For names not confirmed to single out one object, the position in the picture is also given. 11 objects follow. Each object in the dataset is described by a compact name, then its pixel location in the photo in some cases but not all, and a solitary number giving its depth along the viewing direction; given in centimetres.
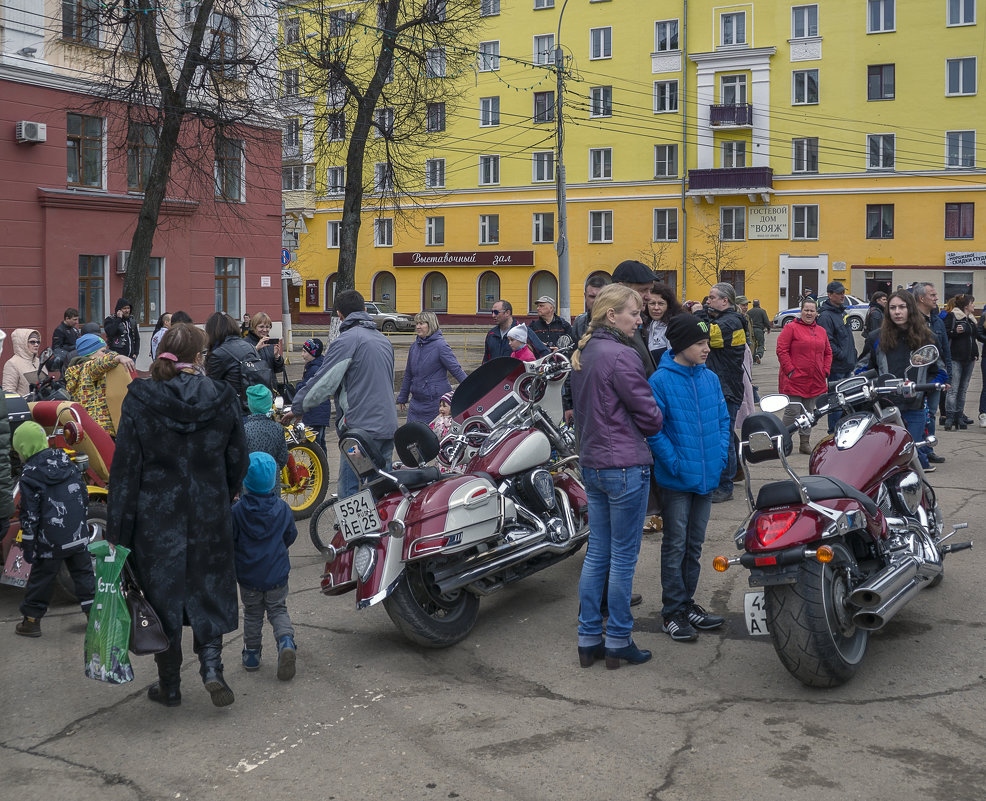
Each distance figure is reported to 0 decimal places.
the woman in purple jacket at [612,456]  504
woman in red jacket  1117
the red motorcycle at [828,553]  454
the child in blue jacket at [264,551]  512
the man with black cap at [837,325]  1188
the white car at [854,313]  3991
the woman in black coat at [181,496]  457
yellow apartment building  4591
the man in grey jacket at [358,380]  740
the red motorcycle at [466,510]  532
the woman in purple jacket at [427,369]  958
